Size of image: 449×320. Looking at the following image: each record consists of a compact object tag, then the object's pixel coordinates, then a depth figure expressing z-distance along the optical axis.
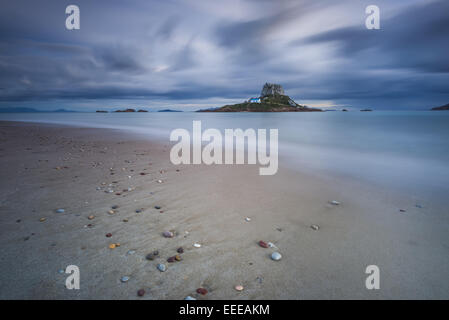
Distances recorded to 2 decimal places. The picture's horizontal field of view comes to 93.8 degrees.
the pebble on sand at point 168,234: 3.62
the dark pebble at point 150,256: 3.08
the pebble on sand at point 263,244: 3.39
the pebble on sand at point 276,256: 3.10
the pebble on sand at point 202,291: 2.54
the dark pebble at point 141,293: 2.50
